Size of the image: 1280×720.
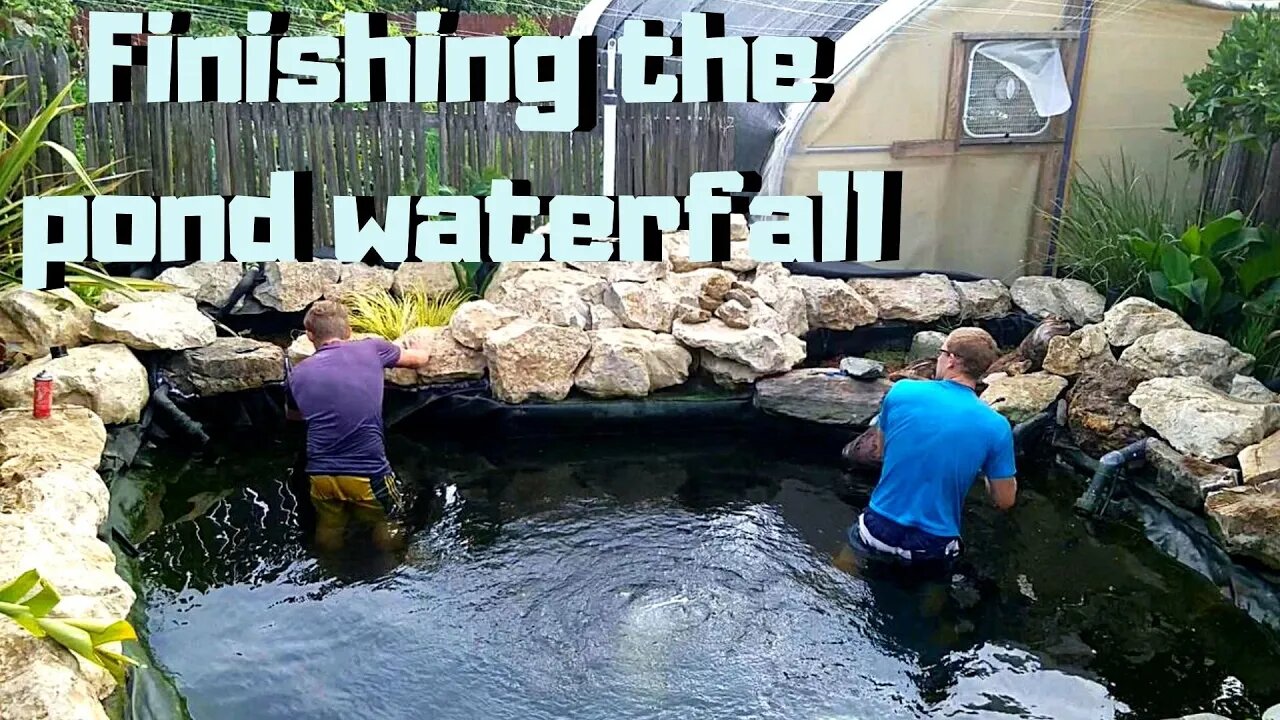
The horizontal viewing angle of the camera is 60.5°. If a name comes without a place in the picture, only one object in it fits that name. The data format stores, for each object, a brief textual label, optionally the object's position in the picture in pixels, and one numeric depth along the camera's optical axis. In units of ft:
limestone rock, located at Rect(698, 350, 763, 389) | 19.20
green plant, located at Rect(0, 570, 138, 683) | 8.16
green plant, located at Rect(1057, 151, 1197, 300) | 21.12
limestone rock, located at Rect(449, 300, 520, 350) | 19.03
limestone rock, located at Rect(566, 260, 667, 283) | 21.13
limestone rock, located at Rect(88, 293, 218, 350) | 17.54
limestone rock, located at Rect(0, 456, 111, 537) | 11.50
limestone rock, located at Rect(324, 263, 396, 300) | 21.42
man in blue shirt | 12.76
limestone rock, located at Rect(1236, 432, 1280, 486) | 14.47
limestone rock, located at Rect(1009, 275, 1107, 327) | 20.86
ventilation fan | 22.91
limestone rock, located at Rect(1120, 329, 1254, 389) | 17.63
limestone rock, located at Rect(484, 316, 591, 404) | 18.53
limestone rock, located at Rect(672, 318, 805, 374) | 19.06
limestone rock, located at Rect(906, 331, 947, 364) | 20.67
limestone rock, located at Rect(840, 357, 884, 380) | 18.85
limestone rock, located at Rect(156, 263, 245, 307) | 20.80
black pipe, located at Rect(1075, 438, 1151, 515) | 16.08
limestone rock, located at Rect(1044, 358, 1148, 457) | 17.10
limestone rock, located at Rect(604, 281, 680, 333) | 20.13
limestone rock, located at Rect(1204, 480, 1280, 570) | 13.30
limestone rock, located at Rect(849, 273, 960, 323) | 21.59
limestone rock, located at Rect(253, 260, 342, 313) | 21.33
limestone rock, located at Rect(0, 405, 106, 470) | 13.10
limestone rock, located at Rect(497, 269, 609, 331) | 20.21
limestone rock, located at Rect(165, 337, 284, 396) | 18.31
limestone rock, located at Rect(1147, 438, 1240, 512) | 14.84
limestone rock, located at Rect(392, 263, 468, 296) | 21.80
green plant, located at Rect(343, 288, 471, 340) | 20.34
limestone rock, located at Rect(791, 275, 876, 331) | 21.33
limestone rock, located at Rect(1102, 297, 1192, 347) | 18.70
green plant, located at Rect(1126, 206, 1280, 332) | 18.76
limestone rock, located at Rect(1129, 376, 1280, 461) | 15.52
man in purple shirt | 14.87
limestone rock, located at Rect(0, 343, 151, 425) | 15.58
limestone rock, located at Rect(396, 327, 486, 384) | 18.79
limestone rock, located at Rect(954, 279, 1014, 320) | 21.79
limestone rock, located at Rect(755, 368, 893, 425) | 18.69
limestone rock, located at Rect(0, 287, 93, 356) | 16.79
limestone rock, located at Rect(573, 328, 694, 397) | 18.86
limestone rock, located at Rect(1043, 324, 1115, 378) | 18.66
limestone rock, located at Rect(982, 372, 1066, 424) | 18.22
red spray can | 14.14
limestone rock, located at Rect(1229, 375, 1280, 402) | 17.06
